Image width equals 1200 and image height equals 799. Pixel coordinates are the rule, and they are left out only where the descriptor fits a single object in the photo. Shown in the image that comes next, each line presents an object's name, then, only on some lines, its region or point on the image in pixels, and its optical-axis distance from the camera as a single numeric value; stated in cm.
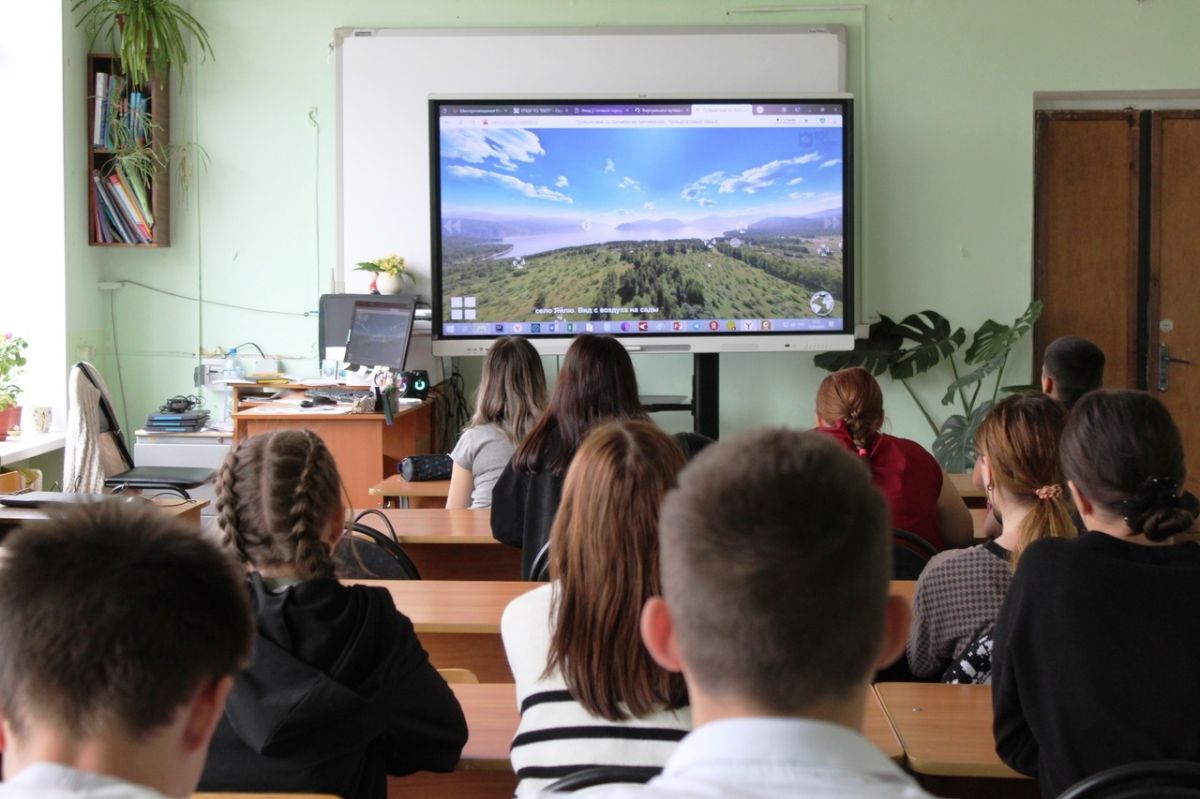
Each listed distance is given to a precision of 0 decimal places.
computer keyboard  513
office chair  490
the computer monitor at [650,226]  563
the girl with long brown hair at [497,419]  377
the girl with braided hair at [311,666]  161
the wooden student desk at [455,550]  333
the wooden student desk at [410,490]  404
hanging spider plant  561
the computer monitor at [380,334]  547
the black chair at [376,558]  290
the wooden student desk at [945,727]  175
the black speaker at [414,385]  539
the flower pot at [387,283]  571
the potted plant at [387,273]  572
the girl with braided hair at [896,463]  298
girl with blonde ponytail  212
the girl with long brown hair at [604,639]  153
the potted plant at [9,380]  513
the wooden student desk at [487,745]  178
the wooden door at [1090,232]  612
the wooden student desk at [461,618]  234
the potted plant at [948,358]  570
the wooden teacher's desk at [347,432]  502
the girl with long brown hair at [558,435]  302
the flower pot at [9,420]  530
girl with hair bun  160
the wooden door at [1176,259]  612
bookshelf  580
